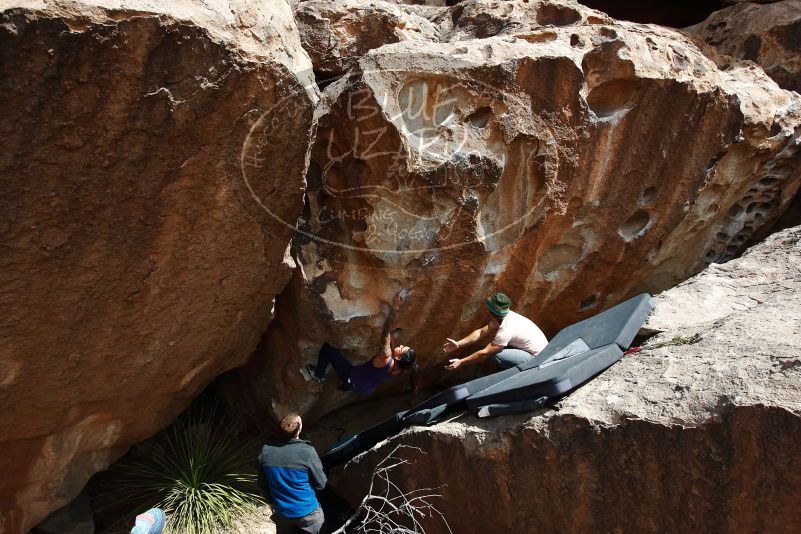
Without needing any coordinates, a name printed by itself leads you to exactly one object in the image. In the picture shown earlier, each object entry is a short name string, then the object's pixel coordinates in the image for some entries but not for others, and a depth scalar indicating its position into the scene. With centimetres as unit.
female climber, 392
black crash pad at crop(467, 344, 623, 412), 311
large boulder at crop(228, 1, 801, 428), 362
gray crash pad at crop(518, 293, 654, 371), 354
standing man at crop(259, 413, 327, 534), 341
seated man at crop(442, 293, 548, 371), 396
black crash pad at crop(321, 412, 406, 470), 383
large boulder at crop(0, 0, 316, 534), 252
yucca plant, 428
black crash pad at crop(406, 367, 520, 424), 352
